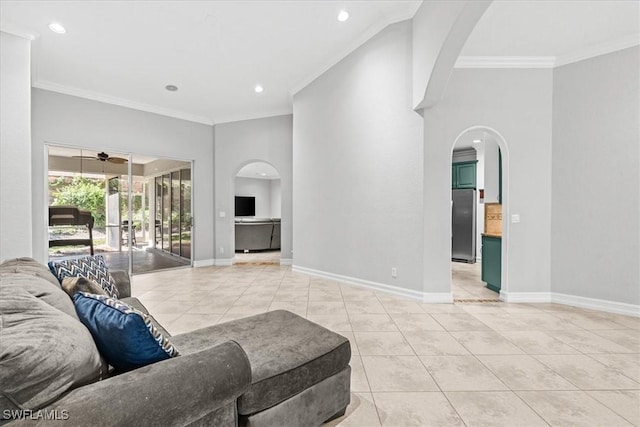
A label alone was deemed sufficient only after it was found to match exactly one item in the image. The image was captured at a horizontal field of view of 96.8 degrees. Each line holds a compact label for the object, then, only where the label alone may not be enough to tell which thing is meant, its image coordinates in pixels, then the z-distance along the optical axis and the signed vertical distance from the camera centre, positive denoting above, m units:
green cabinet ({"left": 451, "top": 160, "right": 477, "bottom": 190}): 6.94 +0.91
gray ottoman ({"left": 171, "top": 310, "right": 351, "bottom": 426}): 1.30 -0.79
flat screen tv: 10.45 +0.15
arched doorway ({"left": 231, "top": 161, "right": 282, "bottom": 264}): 7.96 -0.19
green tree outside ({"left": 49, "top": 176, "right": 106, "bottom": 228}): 4.77 +0.27
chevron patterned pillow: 1.97 -0.45
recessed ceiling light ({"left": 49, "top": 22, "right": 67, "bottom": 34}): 3.39 +2.21
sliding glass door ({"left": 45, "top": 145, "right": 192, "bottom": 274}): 4.84 +0.03
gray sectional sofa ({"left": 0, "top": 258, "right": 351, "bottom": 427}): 0.80 -0.60
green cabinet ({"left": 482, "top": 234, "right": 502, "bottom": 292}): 4.02 -0.74
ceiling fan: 5.16 +0.95
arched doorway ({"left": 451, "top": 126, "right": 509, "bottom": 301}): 3.87 -0.15
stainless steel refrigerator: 6.64 -0.35
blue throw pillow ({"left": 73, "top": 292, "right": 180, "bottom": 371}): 1.08 -0.49
